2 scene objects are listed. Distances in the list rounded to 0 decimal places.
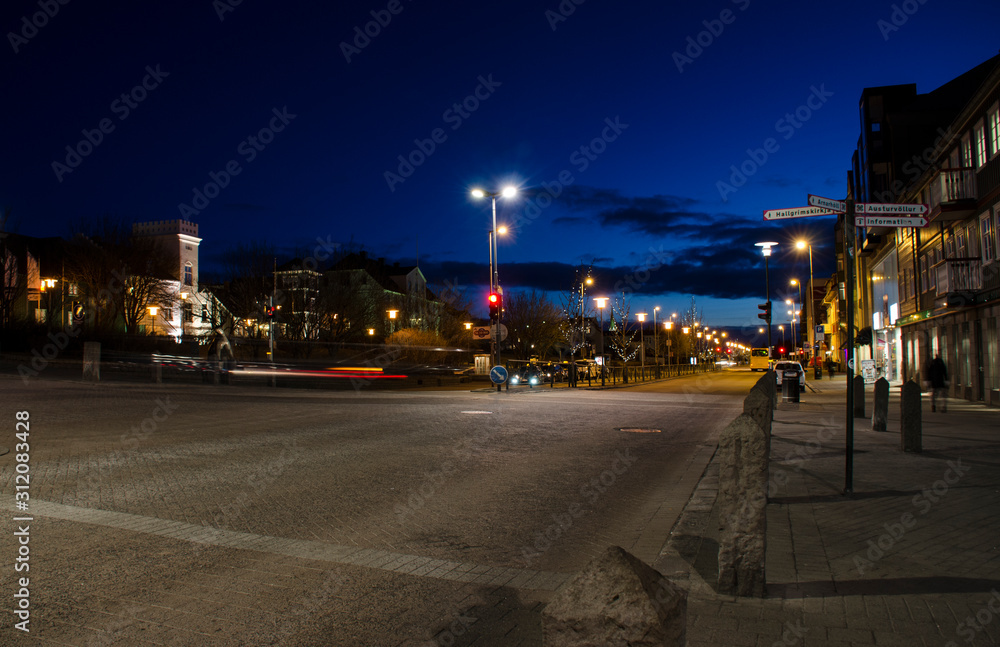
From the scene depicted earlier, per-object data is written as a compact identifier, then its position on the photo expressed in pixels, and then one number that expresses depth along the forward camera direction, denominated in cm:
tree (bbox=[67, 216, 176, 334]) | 4462
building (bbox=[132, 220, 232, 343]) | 4777
